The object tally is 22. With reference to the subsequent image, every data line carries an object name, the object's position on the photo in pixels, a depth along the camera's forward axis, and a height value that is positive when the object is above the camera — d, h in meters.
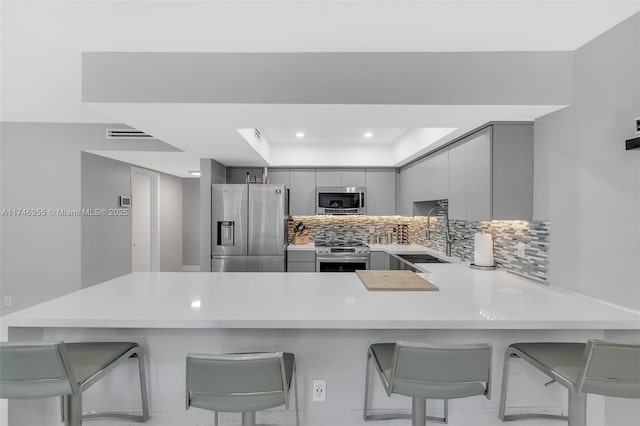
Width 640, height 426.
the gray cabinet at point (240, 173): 4.56 +0.58
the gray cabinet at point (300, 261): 4.15 -0.68
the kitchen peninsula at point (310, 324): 1.46 -0.54
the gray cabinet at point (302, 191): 4.59 +0.31
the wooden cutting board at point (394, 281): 1.96 -0.49
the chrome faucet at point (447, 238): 3.50 -0.32
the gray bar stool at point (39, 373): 1.23 -0.67
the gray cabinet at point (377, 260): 4.18 -0.67
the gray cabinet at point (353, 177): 4.59 +0.52
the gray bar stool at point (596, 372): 1.20 -0.69
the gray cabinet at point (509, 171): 2.23 +0.30
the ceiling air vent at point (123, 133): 3.39 +0.88
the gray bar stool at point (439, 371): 1.24 -0.66
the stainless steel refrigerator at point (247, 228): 3.85 -0.21
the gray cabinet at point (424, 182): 3.07 +0.35
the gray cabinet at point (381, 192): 4.63 +0.29
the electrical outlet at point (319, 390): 1.82 -1.07
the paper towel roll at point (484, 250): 2.68 -0.34
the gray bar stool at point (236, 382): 1.19 -0.68
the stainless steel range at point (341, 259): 4.09 -0.64
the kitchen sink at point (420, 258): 3.39 -0.55
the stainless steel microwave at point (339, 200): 4.46 +0.17
